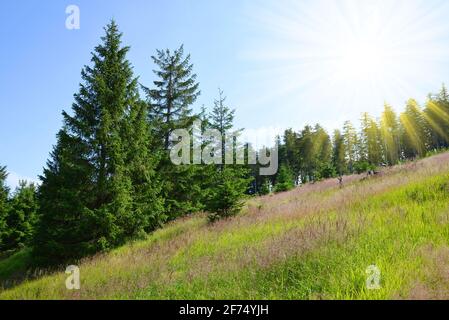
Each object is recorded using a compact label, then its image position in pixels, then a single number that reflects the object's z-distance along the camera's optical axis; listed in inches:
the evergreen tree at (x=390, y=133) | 2603.3
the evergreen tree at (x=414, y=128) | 2461.9
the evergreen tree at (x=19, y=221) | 1508.5
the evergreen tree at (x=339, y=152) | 2728.8
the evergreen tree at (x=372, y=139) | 2625.5
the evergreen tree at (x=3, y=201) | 1448.1
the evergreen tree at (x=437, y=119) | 2348.7
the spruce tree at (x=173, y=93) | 908.6
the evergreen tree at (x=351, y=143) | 2785.4
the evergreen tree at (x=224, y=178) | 529.7
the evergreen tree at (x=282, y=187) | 1181.8
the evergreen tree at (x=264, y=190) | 1555.6
